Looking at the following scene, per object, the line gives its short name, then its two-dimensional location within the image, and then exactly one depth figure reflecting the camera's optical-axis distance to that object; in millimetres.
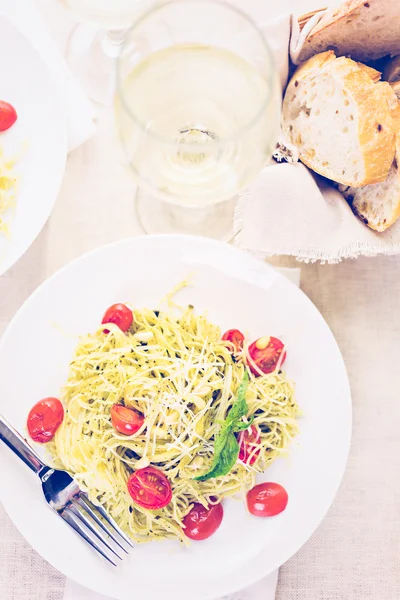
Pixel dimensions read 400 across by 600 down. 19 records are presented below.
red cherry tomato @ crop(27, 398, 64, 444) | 674
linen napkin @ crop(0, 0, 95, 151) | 734
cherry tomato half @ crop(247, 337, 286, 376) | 682
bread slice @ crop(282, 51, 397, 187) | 663
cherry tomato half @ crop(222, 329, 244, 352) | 688
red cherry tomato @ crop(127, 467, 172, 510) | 652
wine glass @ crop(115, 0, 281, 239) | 594
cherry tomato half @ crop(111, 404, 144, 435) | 656
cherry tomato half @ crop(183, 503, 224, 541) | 672
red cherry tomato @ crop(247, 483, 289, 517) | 675
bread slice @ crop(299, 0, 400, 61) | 654
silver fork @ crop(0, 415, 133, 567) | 669
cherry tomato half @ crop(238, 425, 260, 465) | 669
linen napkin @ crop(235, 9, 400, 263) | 684
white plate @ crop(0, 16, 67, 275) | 688
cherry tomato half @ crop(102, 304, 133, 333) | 681
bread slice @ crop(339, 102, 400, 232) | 674
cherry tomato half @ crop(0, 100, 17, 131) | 694
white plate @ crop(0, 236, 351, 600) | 670
